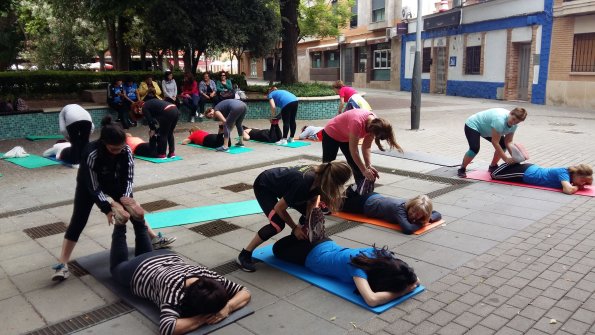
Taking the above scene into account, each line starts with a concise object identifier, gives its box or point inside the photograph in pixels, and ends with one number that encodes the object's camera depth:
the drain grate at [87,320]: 3.44
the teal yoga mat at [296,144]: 10.84
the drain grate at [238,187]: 7.30
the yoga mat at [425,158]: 8.82
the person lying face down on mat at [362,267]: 3.71
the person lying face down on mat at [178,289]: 3.28
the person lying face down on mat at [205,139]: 10.56
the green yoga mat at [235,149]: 10.21
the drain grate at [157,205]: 6.42
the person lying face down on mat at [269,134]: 11.20
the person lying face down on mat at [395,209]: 5.27
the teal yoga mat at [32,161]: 9.34
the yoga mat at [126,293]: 3.47
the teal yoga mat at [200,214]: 5.79
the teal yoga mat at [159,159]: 9.42
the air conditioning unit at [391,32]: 29.02
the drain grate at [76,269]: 4.39
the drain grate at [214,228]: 5.44
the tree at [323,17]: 28.61
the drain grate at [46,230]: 5.49
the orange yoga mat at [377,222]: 5.38
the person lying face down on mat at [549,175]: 6.71
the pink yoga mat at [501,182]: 6.67
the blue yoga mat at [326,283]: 3.73
